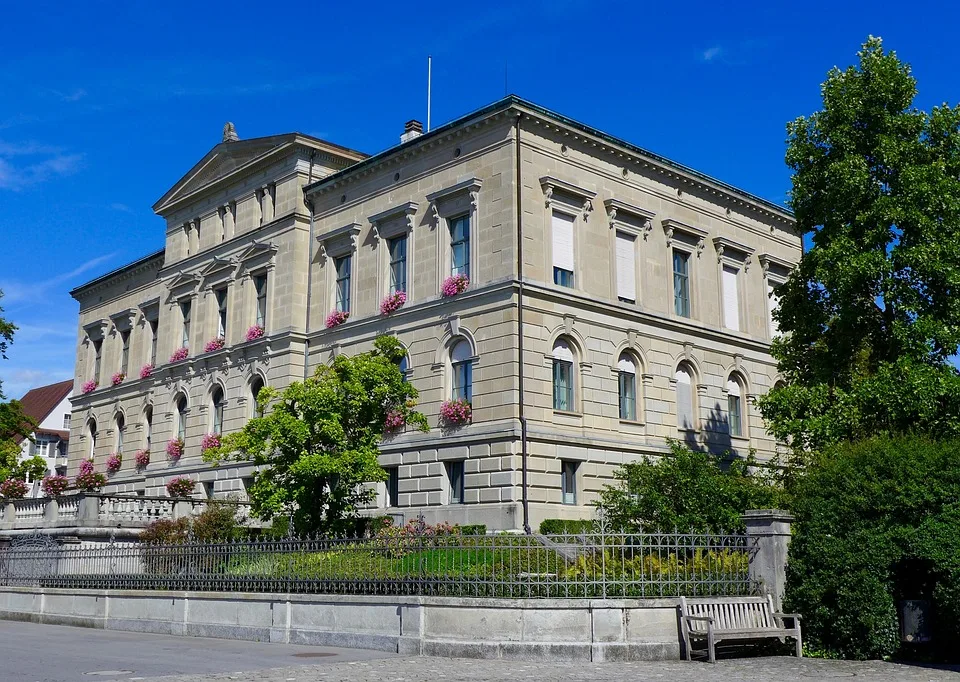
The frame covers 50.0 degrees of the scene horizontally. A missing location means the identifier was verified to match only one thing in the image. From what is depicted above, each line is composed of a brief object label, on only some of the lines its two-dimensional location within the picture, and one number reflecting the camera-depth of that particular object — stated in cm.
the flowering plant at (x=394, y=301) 3559
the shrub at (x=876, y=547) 1645
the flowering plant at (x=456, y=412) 3234
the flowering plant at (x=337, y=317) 3781
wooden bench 1661
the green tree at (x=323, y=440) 2622
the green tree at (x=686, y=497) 2380
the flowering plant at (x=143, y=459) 4744
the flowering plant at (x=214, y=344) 4309
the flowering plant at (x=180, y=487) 4038
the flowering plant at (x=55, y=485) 4644
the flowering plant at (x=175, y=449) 4409
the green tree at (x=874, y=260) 2631
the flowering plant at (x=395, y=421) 3406
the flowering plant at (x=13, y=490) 4347
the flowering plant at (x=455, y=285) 3347
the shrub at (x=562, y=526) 2971
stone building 3206
